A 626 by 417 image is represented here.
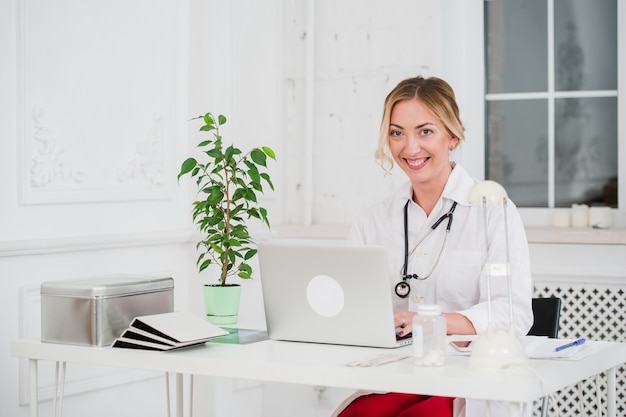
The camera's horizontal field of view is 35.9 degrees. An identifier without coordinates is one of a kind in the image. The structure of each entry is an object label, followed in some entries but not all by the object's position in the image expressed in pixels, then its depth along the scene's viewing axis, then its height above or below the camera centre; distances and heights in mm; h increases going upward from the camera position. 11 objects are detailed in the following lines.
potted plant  2602 -60
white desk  1809 -342
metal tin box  2293 -250
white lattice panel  3434 -418
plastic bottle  1958 -275
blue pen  2124 -316
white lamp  1862 -268
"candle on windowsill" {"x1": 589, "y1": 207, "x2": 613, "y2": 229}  3500 -56
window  3629 +394
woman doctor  2363 -79
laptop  2125 -202
